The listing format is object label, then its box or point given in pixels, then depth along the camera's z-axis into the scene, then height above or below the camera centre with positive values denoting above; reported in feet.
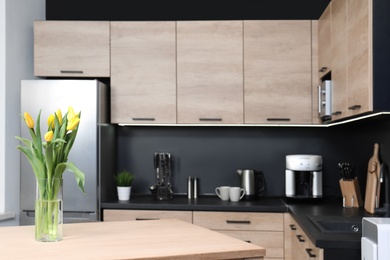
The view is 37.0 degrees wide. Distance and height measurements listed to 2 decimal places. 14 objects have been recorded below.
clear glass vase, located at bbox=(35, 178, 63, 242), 7.75 -1.03
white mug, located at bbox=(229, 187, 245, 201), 14.20 -1.41
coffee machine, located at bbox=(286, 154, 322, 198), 14.01 -0.98
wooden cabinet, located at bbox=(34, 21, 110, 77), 14.56 +2.07
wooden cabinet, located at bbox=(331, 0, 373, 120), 9.37 +1.43
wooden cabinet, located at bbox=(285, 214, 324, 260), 9.25 -1.99
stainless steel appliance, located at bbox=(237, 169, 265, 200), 14.58 -1.17
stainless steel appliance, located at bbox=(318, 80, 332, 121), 12.92 +0.83
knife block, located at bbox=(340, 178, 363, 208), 12.96 -1.29
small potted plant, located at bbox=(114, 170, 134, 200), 14.47 -1.23
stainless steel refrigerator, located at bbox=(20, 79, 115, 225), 13.67 -0.10
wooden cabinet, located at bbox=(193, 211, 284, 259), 13.19 -2.07
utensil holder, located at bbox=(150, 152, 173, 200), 14.84 -1.00
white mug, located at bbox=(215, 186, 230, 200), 14.51 -1.41
